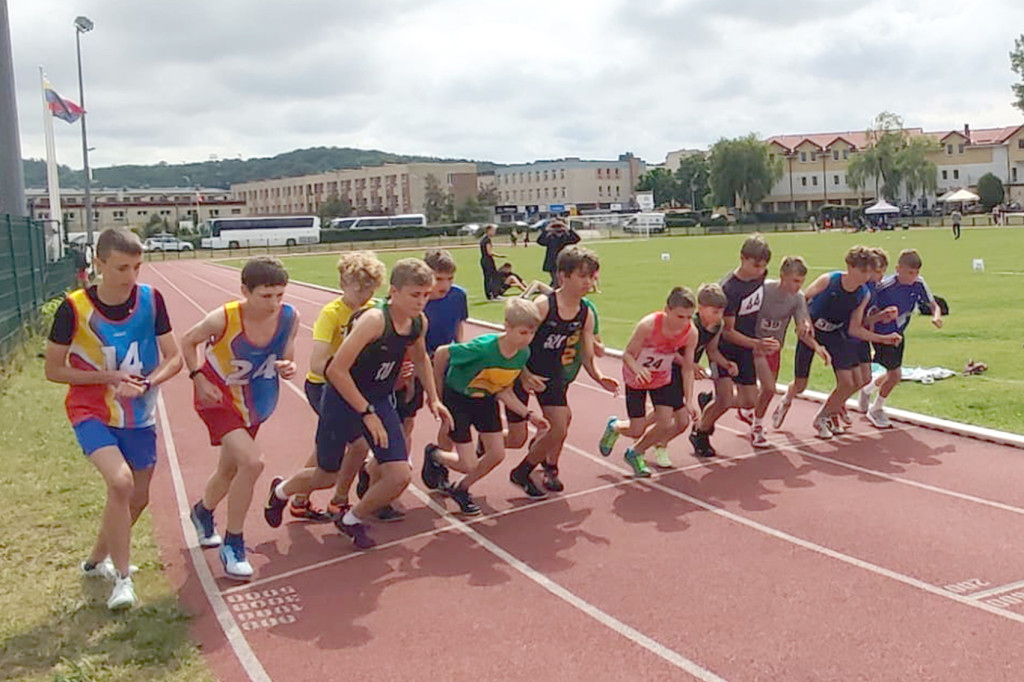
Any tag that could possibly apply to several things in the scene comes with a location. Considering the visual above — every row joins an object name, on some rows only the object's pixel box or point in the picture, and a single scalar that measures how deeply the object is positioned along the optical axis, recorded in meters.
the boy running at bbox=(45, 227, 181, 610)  4.97
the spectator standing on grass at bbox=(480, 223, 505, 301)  20.27
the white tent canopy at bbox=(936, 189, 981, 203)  81.33
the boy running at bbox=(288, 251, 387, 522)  6.24
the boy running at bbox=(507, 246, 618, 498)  6.62
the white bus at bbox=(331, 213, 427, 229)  104.12
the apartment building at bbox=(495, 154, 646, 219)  150.50
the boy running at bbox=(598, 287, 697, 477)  7.23
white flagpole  26.44
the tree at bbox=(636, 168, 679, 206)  148.75
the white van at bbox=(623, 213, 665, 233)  86.44
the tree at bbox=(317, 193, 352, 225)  131.38
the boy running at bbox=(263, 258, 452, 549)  5.60
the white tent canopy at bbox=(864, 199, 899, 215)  74.94
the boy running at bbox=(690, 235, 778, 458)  7.96
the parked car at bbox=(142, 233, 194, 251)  80.58
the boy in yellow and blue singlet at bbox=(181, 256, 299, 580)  5.45
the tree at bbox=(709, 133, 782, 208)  104.38
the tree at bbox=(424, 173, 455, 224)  128.88
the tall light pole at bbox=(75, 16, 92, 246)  41.06
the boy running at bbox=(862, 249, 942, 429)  8.89
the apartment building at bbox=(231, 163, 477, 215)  141.88
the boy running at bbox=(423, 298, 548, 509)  6.47
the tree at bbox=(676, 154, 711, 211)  141.88
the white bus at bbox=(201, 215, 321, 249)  87.00
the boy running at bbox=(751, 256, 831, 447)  8.16
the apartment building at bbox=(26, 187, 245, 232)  123.62
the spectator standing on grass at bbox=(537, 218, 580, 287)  15.96
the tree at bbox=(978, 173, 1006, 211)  98.88
